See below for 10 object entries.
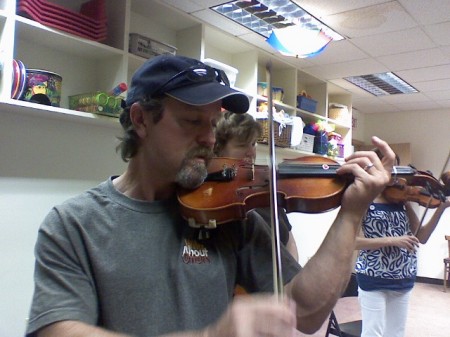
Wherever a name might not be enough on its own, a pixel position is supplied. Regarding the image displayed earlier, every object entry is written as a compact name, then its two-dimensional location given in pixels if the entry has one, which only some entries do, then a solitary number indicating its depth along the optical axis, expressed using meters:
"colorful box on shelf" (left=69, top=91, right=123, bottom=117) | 2.07
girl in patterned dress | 2.17
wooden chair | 5.25
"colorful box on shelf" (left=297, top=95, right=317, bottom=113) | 3.61
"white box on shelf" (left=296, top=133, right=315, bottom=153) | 3.54
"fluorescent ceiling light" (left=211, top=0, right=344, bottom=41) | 2.58
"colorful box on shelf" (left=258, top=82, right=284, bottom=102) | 3.22
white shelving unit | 1.80
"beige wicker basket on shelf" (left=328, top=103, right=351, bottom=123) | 4.27
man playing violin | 0.80
